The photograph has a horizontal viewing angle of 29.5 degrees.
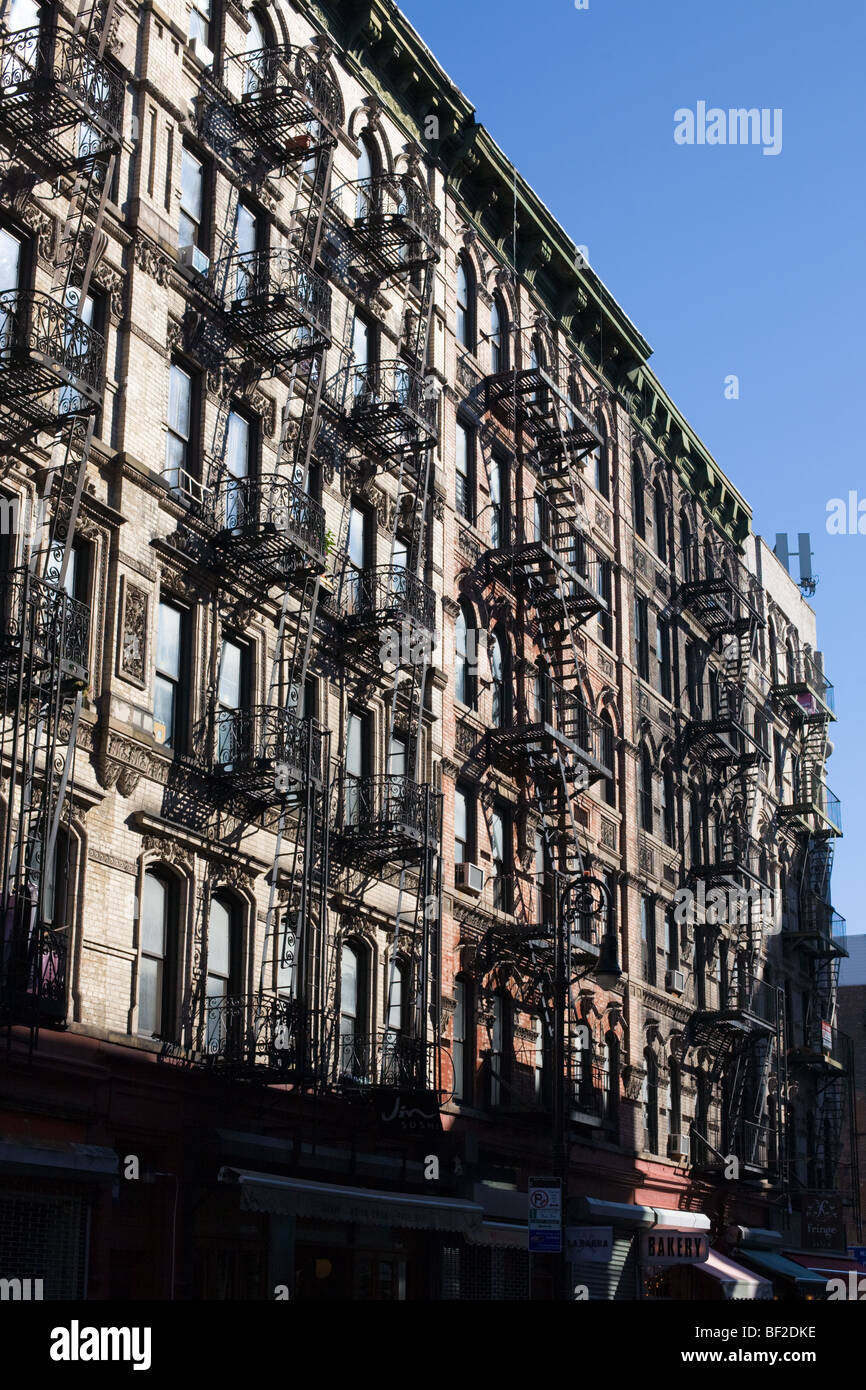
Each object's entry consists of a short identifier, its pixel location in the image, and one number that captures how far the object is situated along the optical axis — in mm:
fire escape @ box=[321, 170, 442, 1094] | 27734
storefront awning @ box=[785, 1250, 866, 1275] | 49438
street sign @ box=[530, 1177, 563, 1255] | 22500
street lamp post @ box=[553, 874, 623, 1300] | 25812
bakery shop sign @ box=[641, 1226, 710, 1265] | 38375
